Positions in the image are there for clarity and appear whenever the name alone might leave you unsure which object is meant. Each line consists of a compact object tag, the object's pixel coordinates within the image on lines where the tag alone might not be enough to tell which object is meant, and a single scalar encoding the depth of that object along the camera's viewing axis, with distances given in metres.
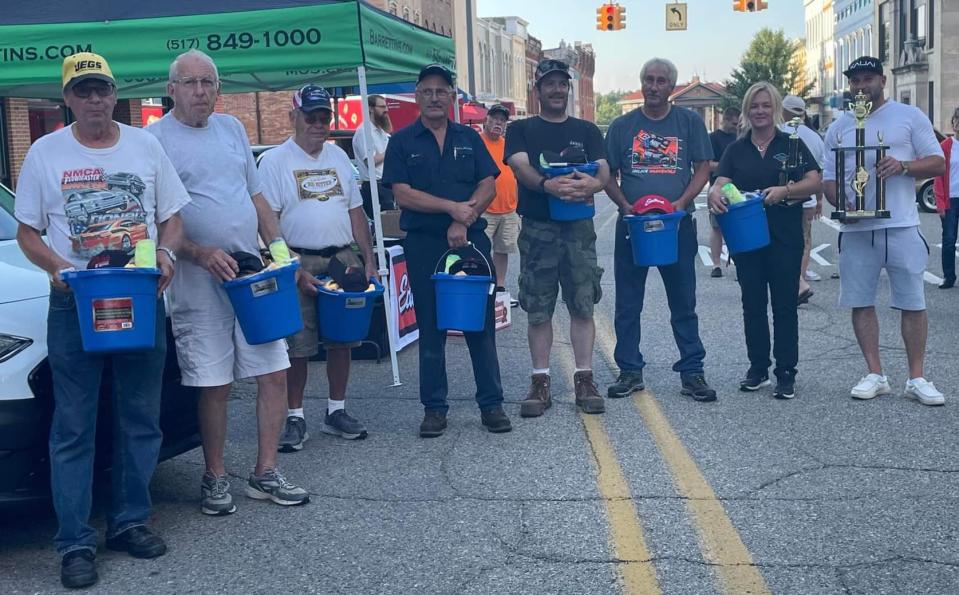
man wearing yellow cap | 4.58
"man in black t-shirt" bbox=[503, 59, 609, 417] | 6.92
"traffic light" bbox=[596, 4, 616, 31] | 36.34
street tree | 96.56
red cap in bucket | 7.17
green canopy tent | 8.13
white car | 4.58
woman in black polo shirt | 7.37
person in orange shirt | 11.15
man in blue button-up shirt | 6.62
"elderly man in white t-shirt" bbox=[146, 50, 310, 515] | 5.25
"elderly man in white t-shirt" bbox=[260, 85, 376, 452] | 6.56
